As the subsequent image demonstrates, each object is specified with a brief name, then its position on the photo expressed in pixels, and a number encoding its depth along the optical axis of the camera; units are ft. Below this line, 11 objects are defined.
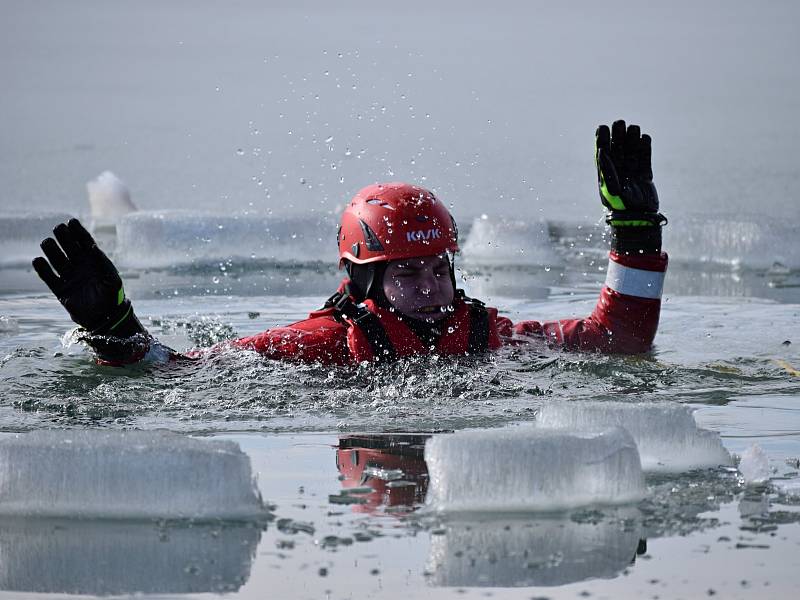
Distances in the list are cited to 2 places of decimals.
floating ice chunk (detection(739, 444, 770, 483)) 25.82
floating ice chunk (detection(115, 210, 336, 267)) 65.87
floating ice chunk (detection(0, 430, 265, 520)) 23.71
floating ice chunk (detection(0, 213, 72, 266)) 66.54
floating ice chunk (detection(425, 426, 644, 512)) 23.75
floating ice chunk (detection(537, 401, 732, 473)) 26.81
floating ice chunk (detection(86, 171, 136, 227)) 77.27
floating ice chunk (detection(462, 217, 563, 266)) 66.44
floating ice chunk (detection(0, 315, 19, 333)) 47.60
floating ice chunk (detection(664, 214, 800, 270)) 63.31
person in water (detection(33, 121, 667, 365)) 35.91
